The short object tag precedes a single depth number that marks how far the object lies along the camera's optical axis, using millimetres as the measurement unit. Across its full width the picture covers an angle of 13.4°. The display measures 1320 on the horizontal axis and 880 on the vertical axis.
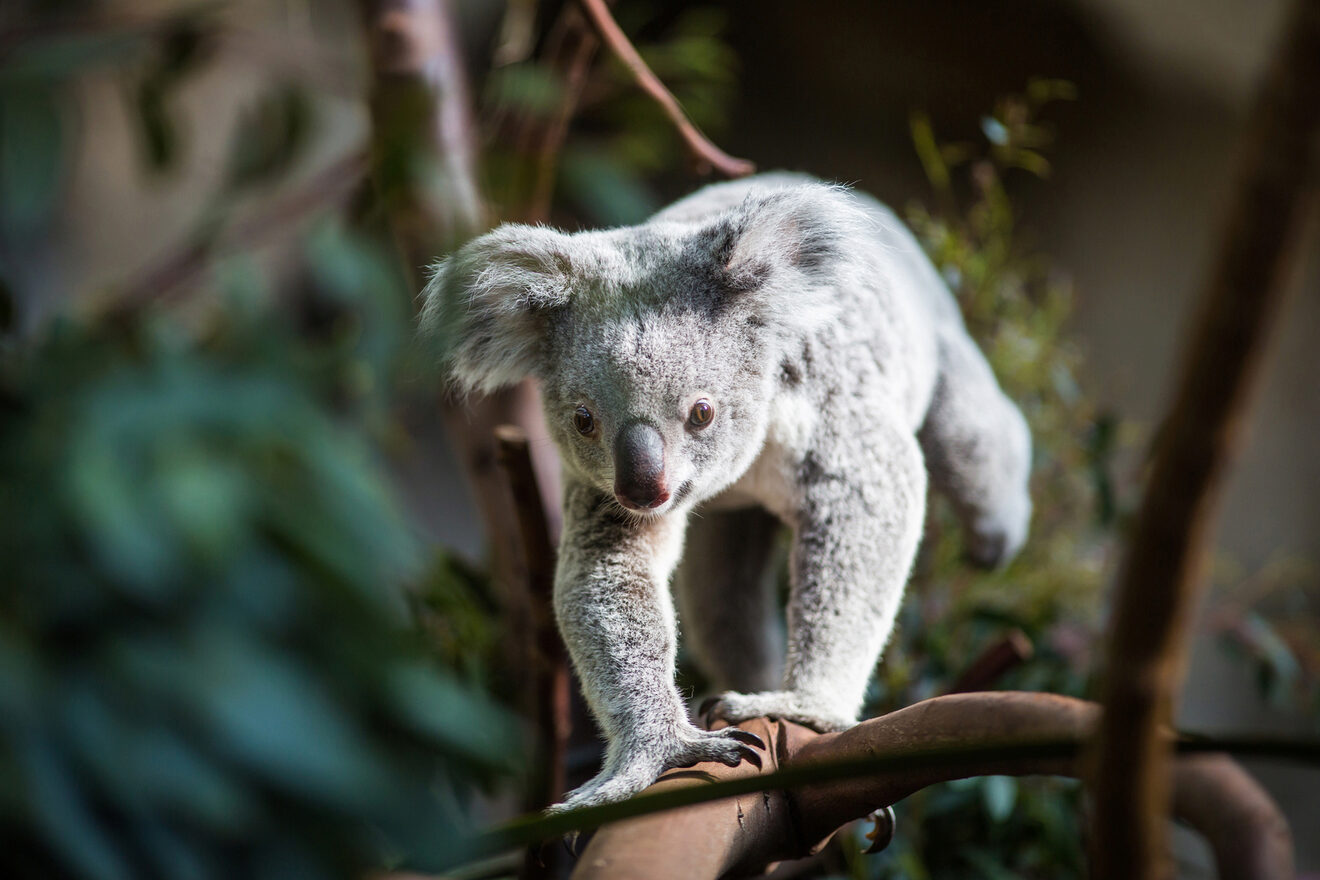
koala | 2956
